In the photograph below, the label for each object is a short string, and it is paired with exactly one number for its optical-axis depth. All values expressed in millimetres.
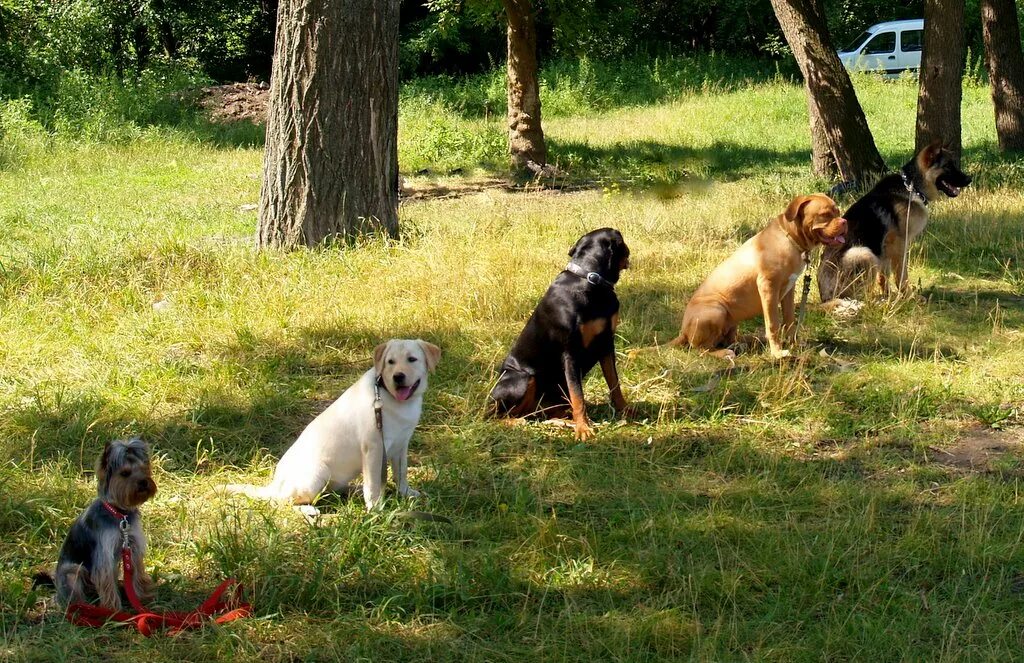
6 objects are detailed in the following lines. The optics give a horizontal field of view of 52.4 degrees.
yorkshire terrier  4020
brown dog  7238
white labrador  4910
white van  30281
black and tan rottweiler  6168
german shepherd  8805
